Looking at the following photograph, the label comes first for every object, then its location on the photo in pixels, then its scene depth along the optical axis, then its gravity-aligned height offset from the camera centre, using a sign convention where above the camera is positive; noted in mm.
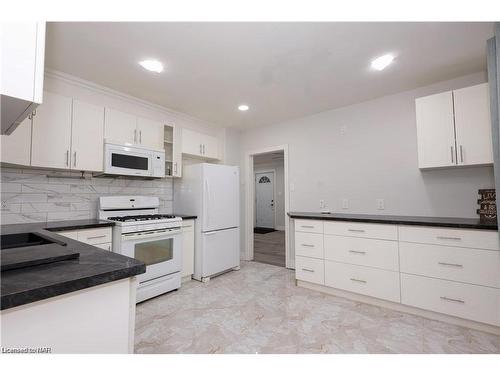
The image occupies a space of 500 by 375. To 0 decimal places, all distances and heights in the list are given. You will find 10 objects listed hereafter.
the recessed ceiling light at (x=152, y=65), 2119 +1250
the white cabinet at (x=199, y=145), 3435 +843
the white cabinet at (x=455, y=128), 2066 +650
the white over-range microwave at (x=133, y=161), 2527 +447
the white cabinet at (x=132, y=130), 2619 +840
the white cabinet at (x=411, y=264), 1867 -630
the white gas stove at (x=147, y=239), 2369 -428
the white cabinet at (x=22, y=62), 638 +386
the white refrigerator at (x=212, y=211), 3113 -168
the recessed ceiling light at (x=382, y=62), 2075 +1251
